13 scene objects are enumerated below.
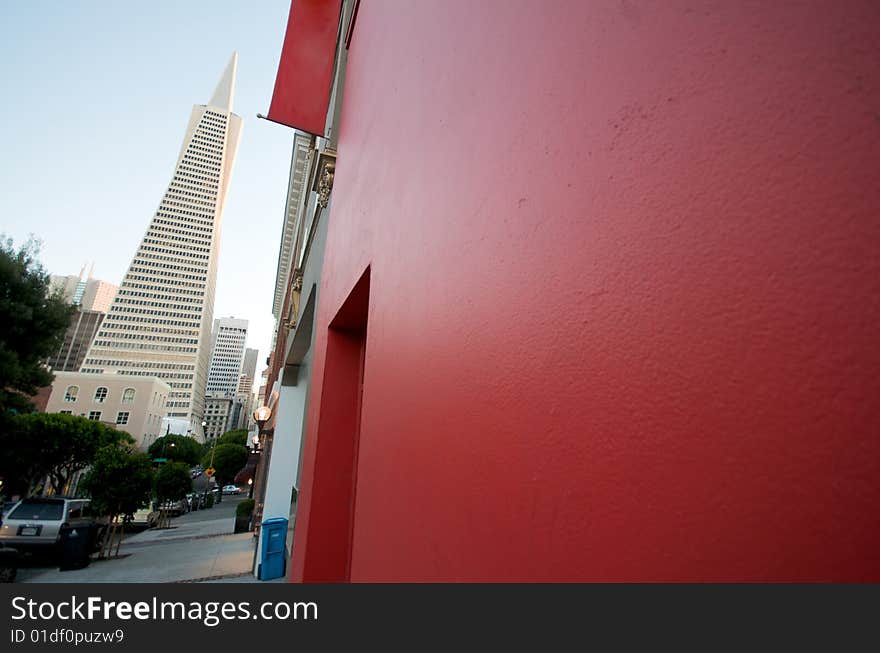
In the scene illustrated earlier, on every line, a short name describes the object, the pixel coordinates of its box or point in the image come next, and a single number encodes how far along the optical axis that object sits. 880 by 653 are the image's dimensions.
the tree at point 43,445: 19.06
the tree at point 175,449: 44.41
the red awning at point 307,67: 5.77
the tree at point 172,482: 17.56
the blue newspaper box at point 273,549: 7.54
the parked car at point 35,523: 10.67
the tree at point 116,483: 12.48
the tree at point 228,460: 38.34
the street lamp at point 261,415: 12.14
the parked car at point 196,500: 30.35
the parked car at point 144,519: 19.46
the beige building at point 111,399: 50.00
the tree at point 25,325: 16.62
